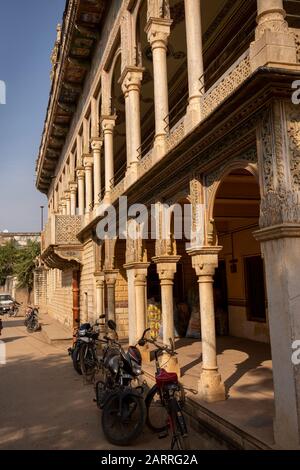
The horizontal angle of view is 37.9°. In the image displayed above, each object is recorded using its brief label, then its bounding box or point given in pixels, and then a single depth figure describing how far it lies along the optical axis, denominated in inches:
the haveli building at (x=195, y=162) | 176.7
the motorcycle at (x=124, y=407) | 224.7
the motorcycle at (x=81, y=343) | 388.1
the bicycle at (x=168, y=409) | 197.8
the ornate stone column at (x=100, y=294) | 573.3
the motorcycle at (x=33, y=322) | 844.6
